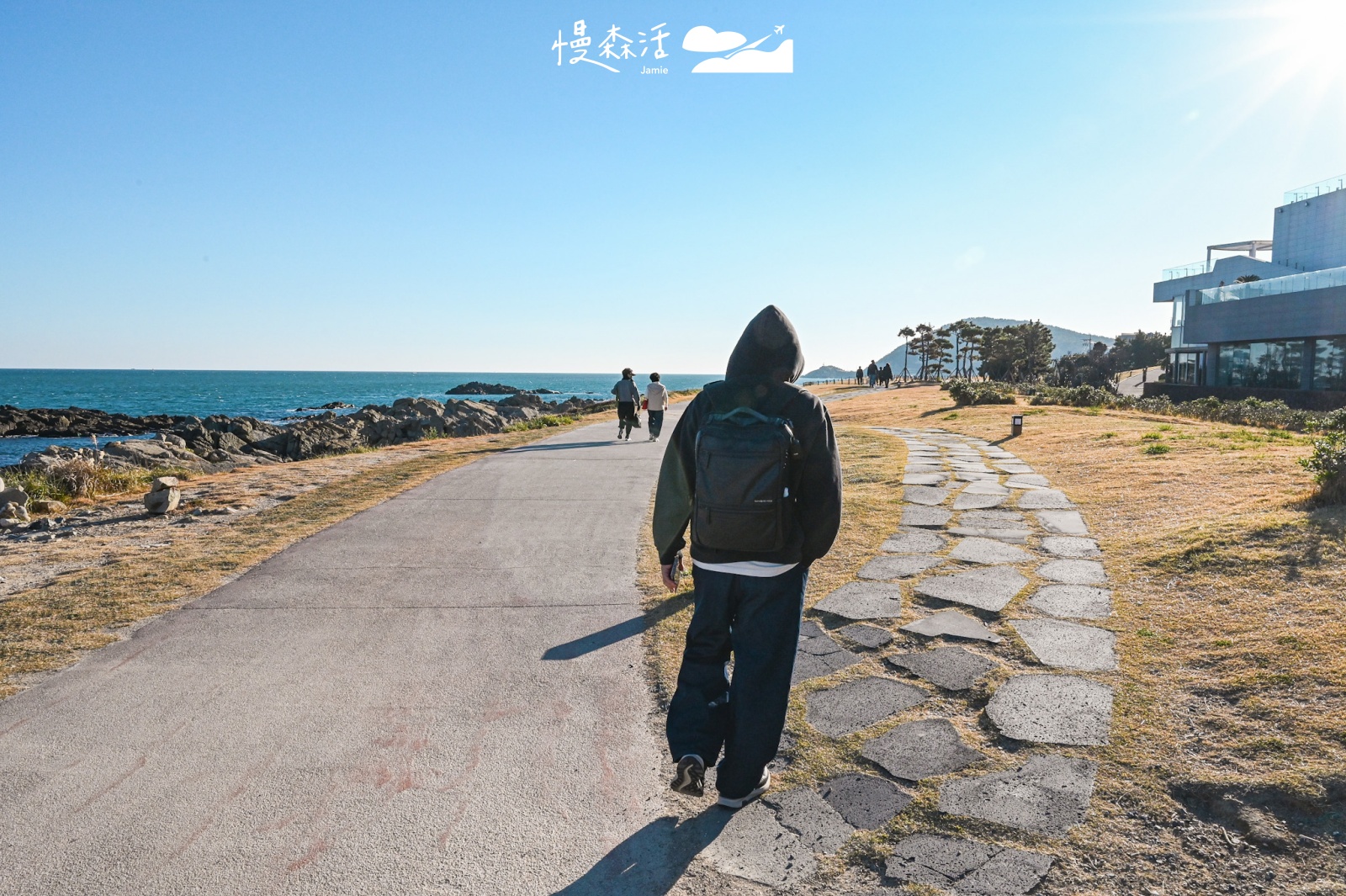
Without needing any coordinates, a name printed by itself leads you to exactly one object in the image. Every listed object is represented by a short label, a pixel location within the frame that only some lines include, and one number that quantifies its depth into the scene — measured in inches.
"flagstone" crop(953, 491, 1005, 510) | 311.3
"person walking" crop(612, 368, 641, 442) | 655.6
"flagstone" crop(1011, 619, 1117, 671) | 153.2
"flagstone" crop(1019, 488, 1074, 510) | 303.1
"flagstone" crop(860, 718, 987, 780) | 119.2
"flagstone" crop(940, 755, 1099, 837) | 104.9
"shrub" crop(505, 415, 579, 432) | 965.2
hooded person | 108.0
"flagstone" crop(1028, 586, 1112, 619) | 180.7
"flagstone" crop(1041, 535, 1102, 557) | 231.1
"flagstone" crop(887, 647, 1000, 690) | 148.5
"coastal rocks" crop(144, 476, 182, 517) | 341.4
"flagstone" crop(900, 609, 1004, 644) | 169.5
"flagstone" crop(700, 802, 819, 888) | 97.9
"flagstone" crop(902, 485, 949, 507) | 326.3
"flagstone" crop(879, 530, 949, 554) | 246.3
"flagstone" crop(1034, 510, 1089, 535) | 260.1
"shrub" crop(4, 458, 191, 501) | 430.6
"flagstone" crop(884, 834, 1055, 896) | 93.4
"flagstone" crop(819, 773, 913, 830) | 107.9
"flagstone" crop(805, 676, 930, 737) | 134.3
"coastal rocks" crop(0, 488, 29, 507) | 354.8
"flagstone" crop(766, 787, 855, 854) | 103.8
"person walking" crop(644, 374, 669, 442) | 660.7
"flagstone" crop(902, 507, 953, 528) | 284.7
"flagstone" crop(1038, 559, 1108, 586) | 204.8
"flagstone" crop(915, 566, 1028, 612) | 191.5
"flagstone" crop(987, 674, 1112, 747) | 126.3
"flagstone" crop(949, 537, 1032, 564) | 229.0
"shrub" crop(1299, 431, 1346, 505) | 231.9
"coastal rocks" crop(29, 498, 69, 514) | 374.3
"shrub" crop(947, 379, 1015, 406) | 964.6
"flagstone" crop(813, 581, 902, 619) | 187.2
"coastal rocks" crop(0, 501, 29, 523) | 342.6
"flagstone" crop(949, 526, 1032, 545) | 253.1
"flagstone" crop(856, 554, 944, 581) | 219.5
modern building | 1229.1
